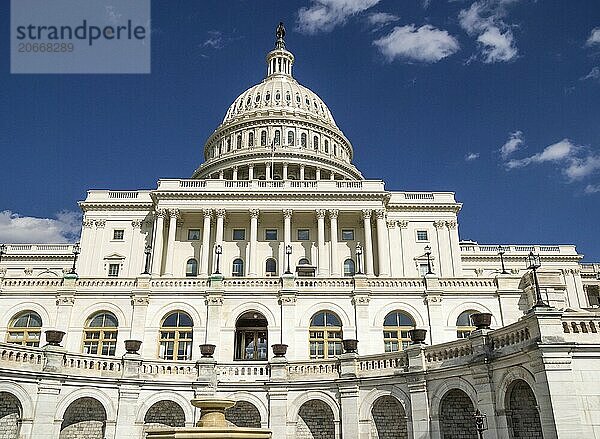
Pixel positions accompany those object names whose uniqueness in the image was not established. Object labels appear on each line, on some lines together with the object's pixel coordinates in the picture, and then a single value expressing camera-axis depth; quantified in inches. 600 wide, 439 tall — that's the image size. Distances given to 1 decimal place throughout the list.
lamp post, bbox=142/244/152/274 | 2340.8
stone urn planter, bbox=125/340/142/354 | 1202.6
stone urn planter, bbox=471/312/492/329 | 1015.0
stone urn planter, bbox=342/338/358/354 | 1217.7
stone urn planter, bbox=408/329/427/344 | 1138.0
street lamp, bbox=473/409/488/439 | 906.7
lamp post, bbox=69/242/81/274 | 3045.8
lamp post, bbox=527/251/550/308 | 881.5
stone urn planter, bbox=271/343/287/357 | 1292.1
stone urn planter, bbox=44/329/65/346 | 1122.3
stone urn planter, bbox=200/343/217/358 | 1268.5
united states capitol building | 948.6
